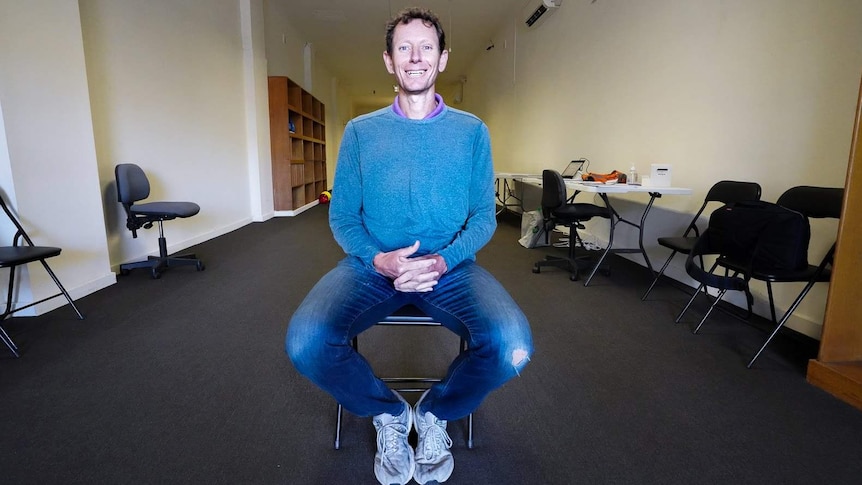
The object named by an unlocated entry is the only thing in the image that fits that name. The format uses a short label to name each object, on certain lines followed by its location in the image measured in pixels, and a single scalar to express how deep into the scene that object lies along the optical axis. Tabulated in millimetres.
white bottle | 3236
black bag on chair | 1735
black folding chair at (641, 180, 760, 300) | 2381
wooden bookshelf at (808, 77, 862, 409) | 1576
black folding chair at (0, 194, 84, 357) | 1868
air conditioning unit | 5203
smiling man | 1018
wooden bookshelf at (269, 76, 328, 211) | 6410
